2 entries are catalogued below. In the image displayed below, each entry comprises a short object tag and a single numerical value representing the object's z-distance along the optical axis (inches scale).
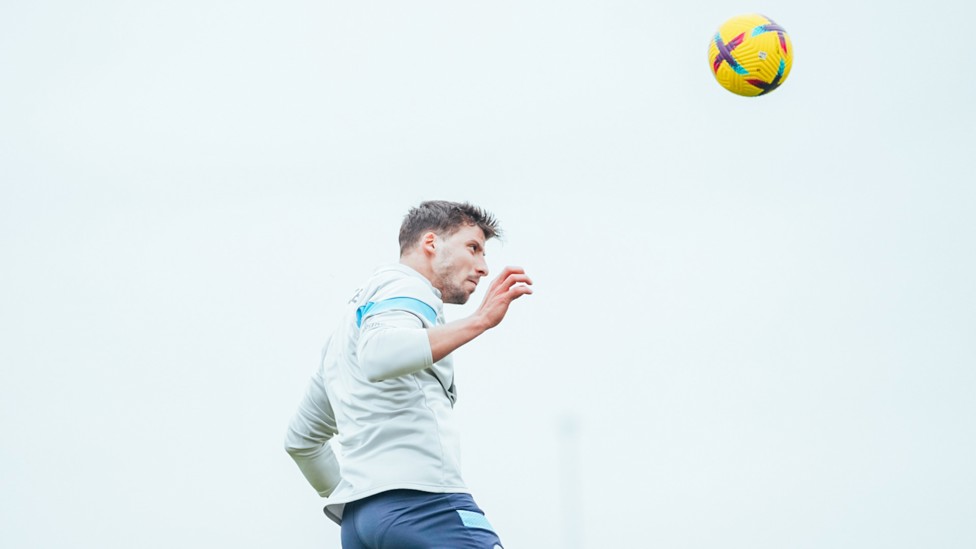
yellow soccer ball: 710.5
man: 460.8
